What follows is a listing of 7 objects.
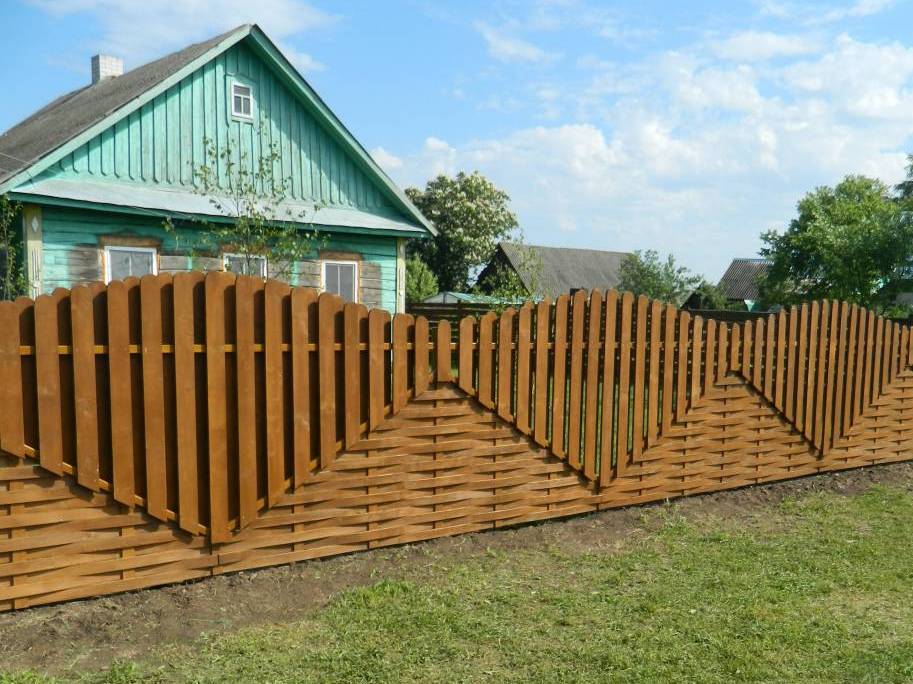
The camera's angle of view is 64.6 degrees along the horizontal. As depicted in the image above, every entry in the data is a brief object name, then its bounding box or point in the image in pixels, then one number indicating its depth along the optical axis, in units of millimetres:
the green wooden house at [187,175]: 10273
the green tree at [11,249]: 9664
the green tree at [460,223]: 45469
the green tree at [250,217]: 9977
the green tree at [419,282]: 32062
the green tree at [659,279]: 38375
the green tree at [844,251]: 31031
